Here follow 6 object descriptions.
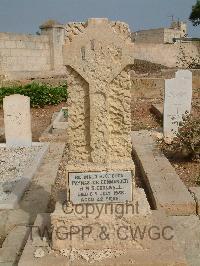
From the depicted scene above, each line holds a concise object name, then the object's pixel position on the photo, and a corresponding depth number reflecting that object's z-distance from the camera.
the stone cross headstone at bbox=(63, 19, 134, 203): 3.11
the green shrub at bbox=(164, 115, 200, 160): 6.18
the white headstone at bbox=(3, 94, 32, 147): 7.47
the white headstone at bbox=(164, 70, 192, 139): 8.09
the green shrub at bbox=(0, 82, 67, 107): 12.95
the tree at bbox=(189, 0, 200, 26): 40.27
